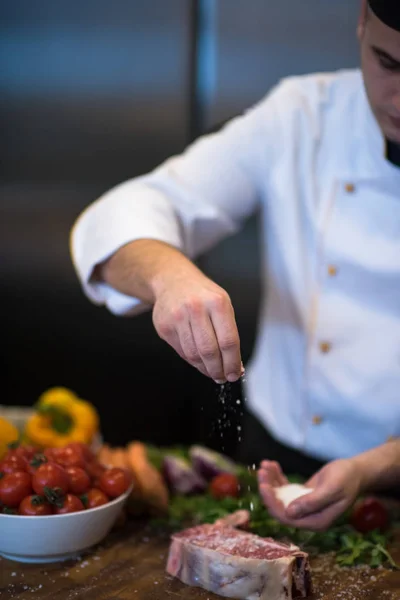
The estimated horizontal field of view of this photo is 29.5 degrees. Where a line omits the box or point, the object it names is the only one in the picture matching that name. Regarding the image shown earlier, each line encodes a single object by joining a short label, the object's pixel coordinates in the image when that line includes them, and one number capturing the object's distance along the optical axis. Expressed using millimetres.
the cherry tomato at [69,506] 1197
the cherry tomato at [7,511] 1189
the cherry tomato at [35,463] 1244
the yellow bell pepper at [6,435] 1461
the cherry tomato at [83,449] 1347
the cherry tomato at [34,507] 1179
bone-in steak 1106
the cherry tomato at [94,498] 1235
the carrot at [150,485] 1420
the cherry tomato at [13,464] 1243
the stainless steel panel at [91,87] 2357
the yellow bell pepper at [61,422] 1681
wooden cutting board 1129
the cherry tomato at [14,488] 1201
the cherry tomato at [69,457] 1286
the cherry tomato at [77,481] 1240
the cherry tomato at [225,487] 1510
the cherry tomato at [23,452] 1310
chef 1527
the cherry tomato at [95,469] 1310
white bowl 1164
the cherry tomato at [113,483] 1278
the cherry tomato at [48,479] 1201
